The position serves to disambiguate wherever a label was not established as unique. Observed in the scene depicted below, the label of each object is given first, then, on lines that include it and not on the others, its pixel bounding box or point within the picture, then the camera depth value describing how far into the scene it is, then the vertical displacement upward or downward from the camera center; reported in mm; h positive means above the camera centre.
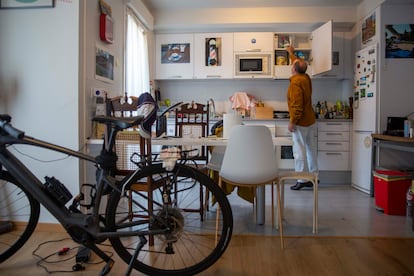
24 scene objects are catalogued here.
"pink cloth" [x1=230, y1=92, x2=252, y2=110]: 5027 +467
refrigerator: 3781 +214
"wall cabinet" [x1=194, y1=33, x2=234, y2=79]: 4828 +1172
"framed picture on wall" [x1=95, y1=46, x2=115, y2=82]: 2729 +600
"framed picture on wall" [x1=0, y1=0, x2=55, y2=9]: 2340 +960
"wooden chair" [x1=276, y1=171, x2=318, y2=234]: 2336 -375
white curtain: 3689 +924
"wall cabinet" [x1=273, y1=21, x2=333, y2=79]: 4367 +1231
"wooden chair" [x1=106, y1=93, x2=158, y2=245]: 2012 -132
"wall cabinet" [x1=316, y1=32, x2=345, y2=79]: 4637 +1094
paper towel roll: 2426 +56
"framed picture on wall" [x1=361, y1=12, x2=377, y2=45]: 3859 +1327
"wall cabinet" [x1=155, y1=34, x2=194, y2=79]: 4879 +1172
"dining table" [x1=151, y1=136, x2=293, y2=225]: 2141 -93
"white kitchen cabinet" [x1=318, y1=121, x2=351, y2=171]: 4422 -223
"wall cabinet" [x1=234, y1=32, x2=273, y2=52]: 4766 +1372
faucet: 4911 +334
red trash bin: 2939 -600
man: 3785 +146
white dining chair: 2047 -189
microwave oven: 4789 +1017
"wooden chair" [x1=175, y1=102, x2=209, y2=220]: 3166 +83
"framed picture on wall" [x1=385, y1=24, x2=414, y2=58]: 3641 +1070
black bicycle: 1574 -420
